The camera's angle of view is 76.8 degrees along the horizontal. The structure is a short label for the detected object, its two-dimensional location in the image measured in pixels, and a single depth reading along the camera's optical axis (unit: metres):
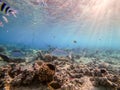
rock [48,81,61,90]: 2.23
